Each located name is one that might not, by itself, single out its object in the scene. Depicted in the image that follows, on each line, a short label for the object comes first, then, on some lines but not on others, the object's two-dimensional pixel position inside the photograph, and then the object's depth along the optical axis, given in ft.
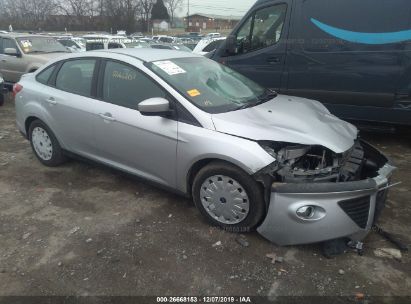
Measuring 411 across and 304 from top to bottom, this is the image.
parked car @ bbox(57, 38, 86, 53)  55.01
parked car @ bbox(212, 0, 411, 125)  16.31
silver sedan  9.36
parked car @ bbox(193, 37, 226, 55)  33.94
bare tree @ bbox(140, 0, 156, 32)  191.52
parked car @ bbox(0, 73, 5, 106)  27.76
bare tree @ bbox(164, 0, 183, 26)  247.19
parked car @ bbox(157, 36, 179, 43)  93.04
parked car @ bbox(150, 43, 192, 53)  53.87
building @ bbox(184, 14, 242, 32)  229.45
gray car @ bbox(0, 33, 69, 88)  30.96
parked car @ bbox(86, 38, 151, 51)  44.22
